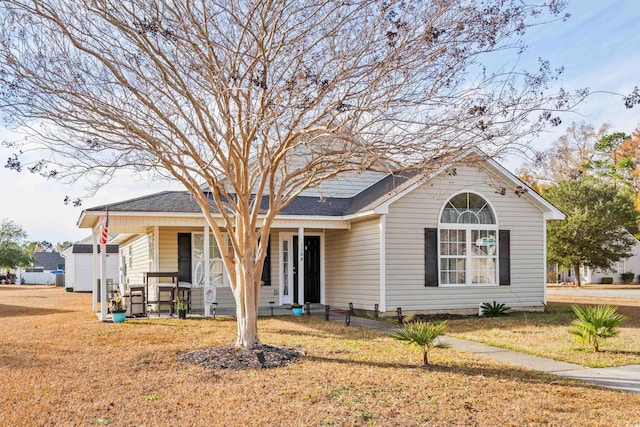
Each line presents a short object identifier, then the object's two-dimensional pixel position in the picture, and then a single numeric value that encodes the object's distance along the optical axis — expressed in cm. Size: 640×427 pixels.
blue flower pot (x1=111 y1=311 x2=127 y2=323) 1391
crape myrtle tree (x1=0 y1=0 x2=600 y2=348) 785
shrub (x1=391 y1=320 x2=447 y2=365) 821
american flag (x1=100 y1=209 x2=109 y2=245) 1345
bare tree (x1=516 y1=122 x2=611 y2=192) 4069
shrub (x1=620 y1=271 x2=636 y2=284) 4038
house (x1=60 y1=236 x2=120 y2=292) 3444
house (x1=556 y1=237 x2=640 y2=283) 4084
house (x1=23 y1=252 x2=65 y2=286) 6275
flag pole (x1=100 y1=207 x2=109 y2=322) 1351
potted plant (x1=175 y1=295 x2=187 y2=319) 1459
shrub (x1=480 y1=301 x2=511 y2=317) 1547
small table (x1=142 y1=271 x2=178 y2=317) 1508
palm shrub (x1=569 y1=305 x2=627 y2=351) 955
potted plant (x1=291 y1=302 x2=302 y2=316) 1533
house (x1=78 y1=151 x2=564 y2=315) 1509
